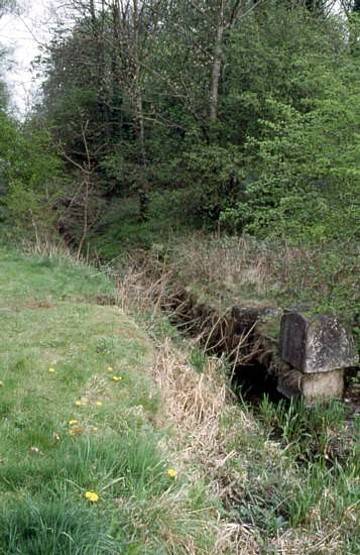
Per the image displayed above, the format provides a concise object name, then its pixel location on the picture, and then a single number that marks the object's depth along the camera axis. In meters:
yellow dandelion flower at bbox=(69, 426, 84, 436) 3.34
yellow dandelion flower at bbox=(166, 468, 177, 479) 2.99
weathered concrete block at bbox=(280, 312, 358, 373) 5.89
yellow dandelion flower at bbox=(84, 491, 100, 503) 2.49
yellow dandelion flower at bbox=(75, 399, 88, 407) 3.84
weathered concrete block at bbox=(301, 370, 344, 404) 5.88
